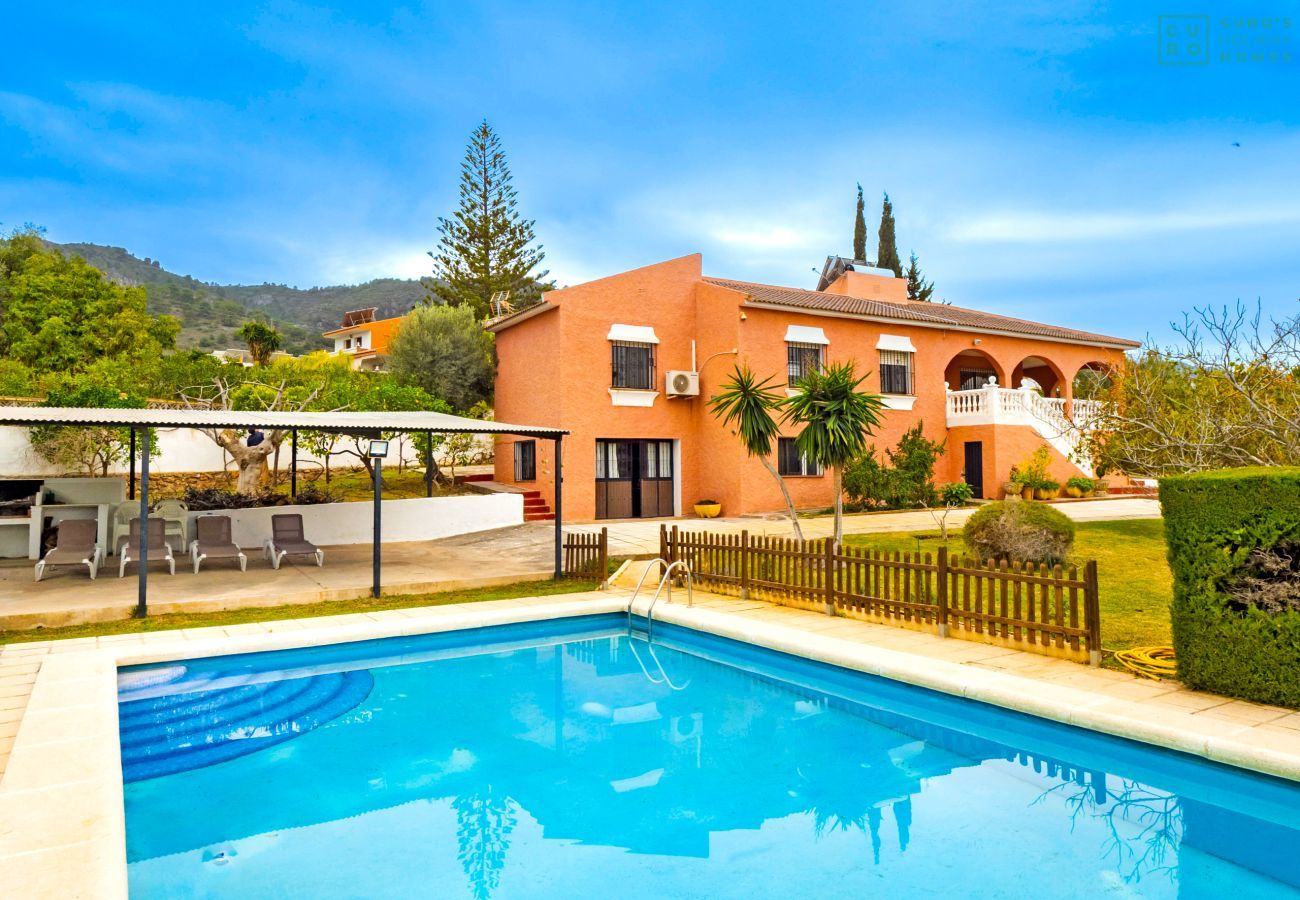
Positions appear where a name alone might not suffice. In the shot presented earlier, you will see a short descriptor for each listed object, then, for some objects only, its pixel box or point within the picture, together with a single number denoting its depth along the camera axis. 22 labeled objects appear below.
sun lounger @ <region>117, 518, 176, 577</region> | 12.32
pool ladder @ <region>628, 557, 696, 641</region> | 10.24
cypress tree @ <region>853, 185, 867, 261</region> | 48.03
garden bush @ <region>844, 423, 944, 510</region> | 20.98
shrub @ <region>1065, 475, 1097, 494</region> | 23.47
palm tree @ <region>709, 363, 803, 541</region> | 12.72
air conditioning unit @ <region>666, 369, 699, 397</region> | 21.91
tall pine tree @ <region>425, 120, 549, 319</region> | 42.78
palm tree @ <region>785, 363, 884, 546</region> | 12.27
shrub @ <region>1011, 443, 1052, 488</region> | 22.48
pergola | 10.05
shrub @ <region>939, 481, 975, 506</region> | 20.83
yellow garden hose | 6.67
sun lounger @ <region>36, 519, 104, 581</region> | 11.91
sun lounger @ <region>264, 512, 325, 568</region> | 13.68
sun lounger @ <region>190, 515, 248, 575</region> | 13.01
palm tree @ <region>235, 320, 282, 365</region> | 36.06
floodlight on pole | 11.41
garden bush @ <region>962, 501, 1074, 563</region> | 12.37
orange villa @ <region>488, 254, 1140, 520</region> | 21.23
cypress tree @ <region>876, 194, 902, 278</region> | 47.38
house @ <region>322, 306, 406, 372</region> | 52.65
